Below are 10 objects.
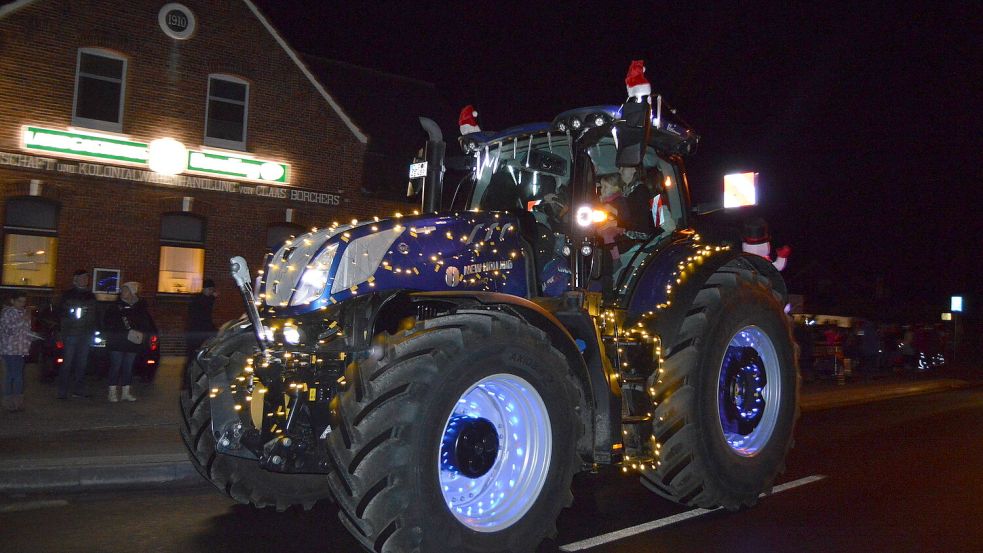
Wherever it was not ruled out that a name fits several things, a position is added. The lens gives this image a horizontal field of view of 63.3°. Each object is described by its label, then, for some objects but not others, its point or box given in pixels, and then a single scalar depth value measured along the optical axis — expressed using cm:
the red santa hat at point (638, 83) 553
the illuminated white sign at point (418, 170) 661
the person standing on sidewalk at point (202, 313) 1177
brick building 1555
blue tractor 414
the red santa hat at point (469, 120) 690
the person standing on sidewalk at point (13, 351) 978
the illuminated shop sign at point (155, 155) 1555
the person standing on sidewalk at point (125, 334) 1081
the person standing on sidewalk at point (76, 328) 1076
